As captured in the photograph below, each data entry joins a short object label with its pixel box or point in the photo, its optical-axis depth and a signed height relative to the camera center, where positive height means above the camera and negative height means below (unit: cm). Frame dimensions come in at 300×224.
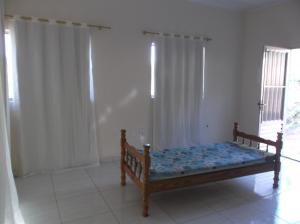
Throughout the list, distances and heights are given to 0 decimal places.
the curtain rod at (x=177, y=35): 395 +79
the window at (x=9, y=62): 310 +23
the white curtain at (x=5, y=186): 176 -79
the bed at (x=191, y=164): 243 -91
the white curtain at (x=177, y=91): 410 -17
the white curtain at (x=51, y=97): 319 -23
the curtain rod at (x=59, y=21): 307 +80
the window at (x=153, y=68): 402 +22
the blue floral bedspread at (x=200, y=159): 253 -91
